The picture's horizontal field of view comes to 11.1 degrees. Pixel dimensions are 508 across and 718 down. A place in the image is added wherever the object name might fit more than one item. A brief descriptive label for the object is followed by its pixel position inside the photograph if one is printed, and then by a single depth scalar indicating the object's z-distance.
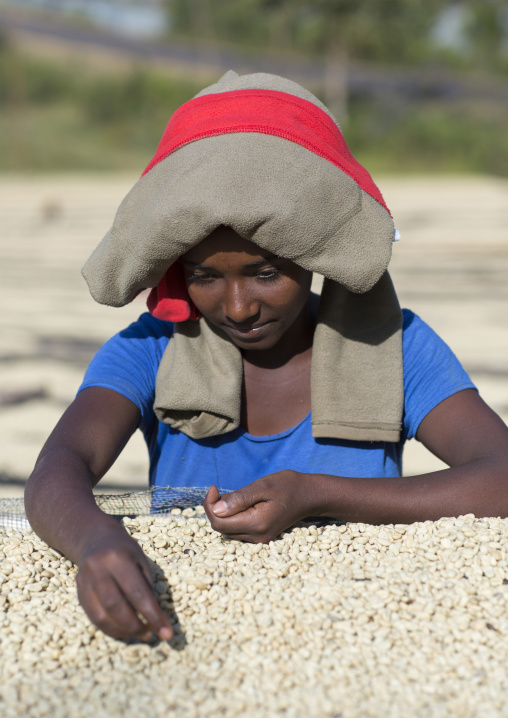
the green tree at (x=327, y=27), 25.31
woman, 2.57
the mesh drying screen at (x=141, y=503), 2.71
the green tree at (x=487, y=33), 32.28
